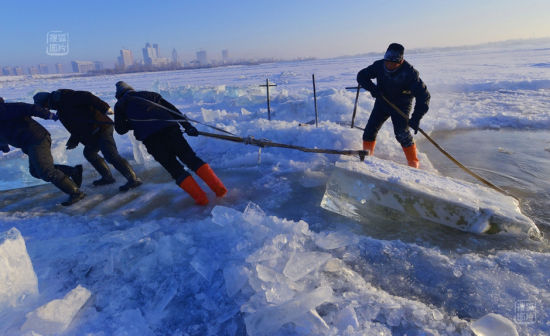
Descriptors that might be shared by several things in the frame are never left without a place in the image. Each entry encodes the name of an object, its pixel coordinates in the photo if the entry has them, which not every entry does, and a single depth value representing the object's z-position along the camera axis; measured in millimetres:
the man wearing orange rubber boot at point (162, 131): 3357
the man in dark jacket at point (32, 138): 3521
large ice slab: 2609
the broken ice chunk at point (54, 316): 1737
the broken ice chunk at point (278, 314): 1716
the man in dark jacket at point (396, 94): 3641
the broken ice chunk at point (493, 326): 1628
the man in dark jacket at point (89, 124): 3859
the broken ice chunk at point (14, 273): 1910
